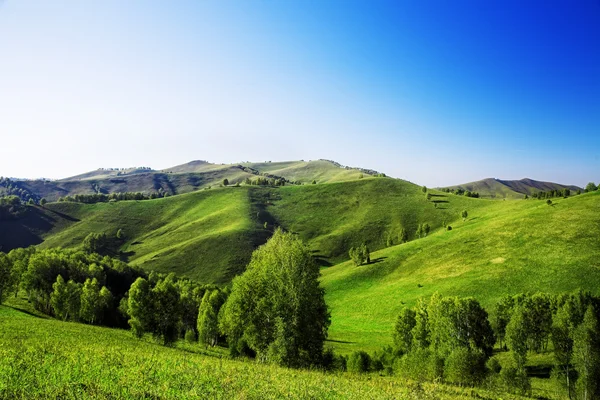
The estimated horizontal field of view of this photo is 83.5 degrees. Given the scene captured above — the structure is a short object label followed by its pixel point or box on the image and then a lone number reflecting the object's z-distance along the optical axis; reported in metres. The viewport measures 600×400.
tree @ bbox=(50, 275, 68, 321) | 74.81
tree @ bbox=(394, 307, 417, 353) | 73.69
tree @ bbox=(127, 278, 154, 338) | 55.22
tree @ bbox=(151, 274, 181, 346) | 55.81
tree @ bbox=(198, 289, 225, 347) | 69.56
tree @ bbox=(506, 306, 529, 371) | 65.62
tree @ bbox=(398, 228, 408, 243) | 181.70
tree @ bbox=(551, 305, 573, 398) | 60.47
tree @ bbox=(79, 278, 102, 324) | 74.81
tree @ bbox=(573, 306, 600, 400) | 51.81
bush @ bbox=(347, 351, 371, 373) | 56.46
